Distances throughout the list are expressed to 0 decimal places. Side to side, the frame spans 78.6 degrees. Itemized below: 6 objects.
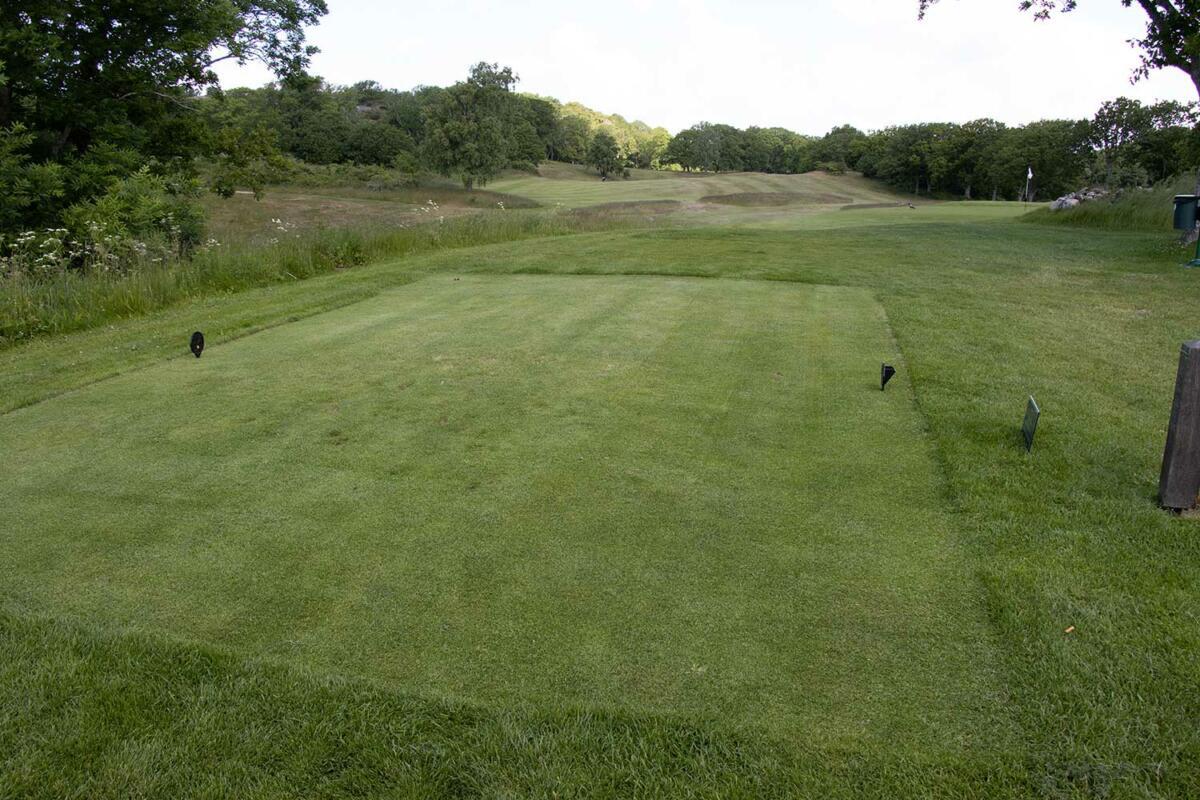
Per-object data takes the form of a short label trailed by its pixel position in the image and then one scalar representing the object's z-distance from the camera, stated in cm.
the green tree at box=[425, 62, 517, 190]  4628
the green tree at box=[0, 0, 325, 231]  1355
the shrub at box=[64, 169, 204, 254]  1051
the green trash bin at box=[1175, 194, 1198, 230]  1095
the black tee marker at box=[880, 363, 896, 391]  471
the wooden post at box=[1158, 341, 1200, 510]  309
